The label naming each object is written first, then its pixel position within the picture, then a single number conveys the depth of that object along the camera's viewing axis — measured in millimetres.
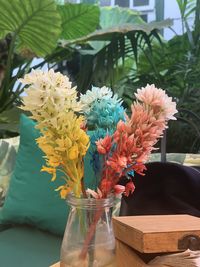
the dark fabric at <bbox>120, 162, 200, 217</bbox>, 1047
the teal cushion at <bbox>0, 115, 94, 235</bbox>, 1314
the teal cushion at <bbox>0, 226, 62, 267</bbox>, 1151
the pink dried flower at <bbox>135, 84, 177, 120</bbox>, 619
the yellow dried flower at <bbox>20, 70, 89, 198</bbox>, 585
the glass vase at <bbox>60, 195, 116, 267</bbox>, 628
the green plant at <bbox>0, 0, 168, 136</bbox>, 2031
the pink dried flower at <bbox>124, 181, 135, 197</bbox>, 657
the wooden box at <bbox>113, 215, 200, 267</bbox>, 624
